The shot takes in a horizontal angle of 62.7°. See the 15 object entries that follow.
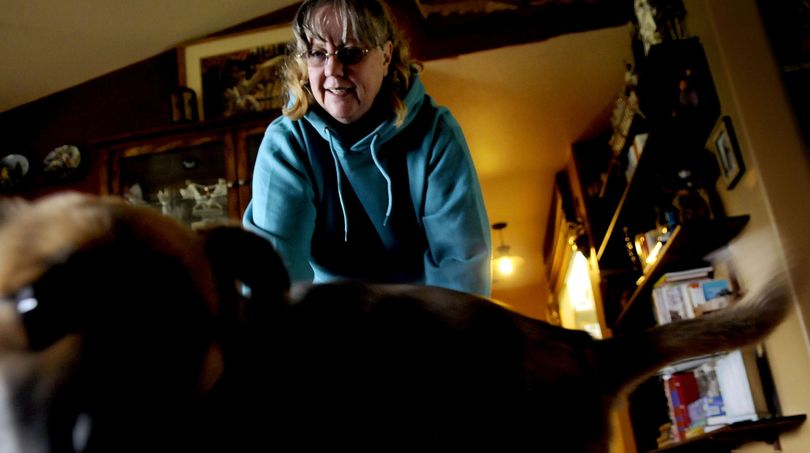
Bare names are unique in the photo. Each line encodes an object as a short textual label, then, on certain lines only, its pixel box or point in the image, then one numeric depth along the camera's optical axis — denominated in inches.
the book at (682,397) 106.1
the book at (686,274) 102.3
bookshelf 86.7
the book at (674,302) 101.7
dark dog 16.5
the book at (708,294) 89.0
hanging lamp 224.4
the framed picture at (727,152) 84.1
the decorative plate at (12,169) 132.0
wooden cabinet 114.2
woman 41.6
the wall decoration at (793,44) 80.1
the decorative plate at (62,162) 131.2
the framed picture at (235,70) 128.9
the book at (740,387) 85.4
